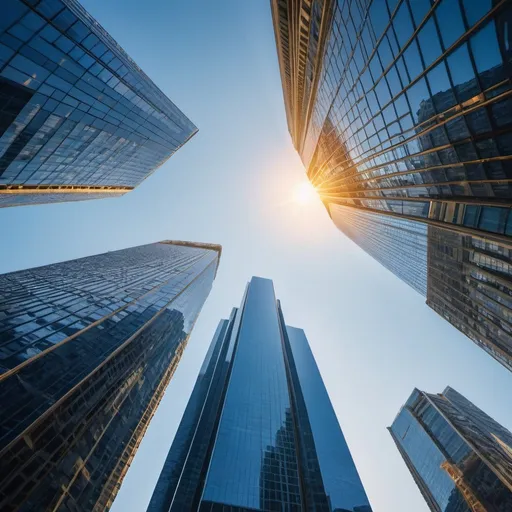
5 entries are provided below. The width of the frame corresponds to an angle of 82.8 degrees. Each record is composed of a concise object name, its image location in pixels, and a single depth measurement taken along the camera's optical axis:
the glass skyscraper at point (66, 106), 27.73
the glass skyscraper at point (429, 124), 13.49
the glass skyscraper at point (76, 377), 24.66
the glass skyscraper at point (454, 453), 69.38
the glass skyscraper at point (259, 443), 55.34
